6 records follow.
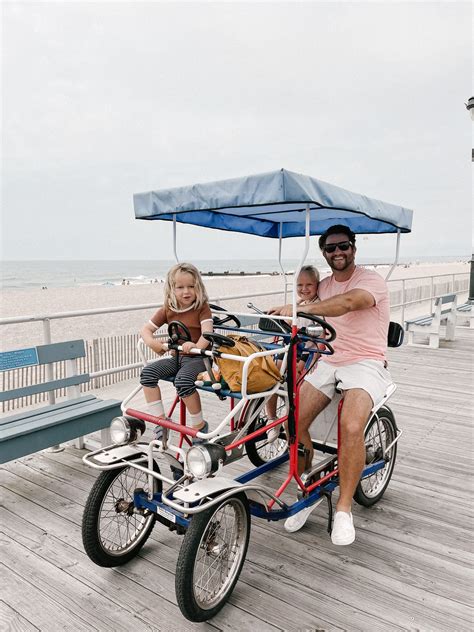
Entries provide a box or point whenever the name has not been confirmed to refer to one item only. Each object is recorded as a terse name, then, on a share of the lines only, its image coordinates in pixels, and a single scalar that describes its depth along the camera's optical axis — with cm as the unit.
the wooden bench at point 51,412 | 304
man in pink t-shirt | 255
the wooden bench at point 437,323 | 792
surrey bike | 204
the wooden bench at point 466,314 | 933
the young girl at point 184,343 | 265
